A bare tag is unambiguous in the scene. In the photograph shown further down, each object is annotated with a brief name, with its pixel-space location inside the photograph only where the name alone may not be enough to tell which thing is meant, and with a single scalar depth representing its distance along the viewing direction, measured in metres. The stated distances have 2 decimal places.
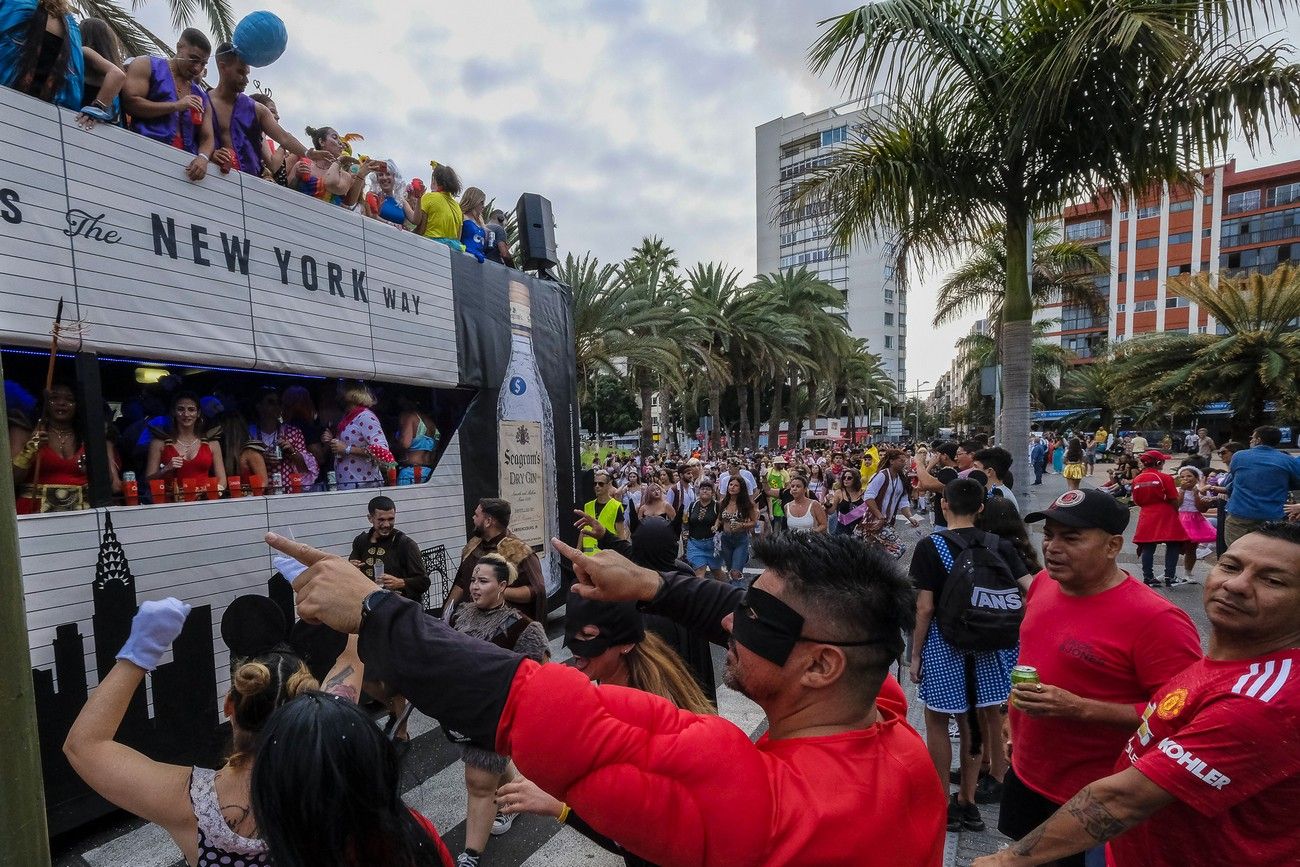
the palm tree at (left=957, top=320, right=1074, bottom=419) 35.56
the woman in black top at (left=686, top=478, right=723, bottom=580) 8.52
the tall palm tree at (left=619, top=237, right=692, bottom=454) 21.86
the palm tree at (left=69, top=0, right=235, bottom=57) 11.00
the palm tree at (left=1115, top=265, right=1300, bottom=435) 19.16
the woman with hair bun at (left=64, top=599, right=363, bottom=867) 1.76
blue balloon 4.71
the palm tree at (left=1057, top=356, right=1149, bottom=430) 41.25
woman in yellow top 7.11
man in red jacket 1.02
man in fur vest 4.35
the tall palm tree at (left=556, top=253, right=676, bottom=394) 19.84
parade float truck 3.58
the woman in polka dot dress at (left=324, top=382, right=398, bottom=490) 5.82
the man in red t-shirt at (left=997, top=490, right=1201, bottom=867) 2.29
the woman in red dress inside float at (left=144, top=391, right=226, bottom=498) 4.44
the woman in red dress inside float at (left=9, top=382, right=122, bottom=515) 3.70
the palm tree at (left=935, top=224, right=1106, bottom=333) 19.64
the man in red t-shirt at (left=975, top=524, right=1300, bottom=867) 1.63
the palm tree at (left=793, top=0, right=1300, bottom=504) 5.96
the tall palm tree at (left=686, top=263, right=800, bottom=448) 26.61
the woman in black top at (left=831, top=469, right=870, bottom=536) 8.98
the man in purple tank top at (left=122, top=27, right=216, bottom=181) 4.22
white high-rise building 69.75
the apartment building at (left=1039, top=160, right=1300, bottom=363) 53.44
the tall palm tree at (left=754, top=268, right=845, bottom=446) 30.27
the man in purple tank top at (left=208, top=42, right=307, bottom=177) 4.88
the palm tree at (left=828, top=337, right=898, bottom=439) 43.78
